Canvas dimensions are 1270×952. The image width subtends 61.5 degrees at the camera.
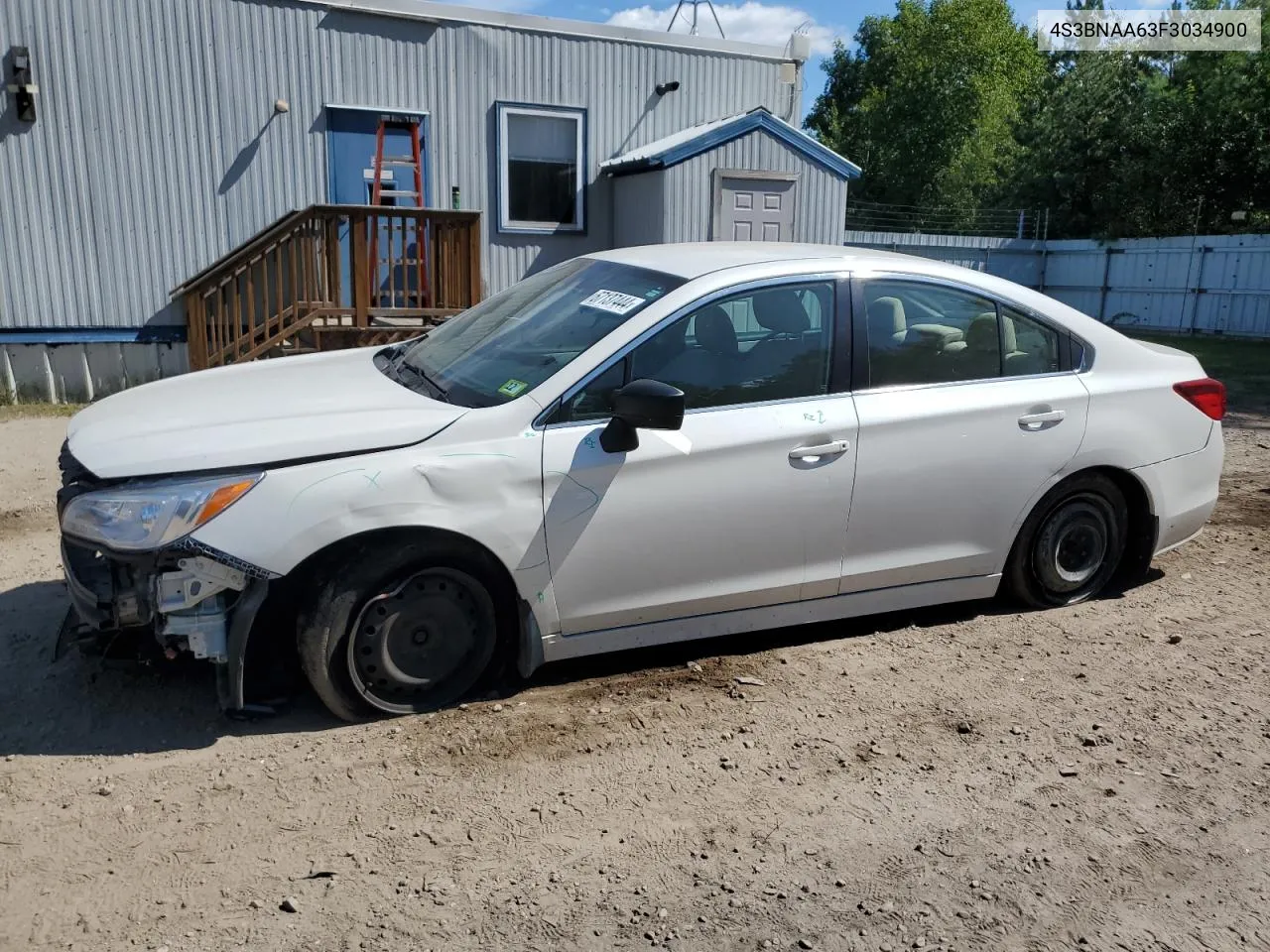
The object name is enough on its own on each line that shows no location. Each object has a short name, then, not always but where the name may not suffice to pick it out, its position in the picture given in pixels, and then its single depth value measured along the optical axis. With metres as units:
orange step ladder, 10.27
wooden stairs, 9.80
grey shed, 11.55
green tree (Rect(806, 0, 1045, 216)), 44.41
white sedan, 3.46
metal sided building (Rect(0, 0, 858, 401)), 10.02
